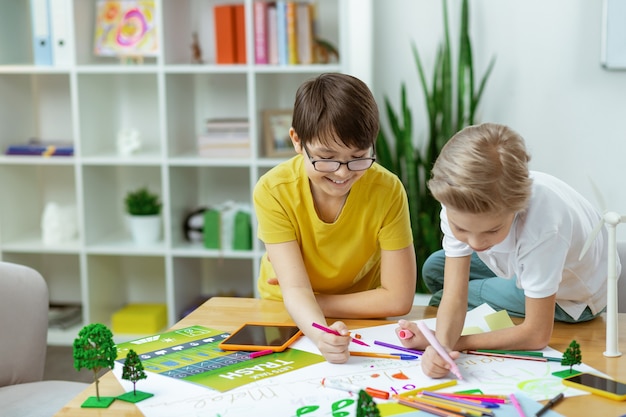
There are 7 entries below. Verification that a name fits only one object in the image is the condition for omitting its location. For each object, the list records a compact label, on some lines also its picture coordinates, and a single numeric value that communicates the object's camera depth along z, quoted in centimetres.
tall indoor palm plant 342
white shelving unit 358
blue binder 358
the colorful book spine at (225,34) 353
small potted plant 372
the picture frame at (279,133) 359
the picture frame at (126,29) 364
